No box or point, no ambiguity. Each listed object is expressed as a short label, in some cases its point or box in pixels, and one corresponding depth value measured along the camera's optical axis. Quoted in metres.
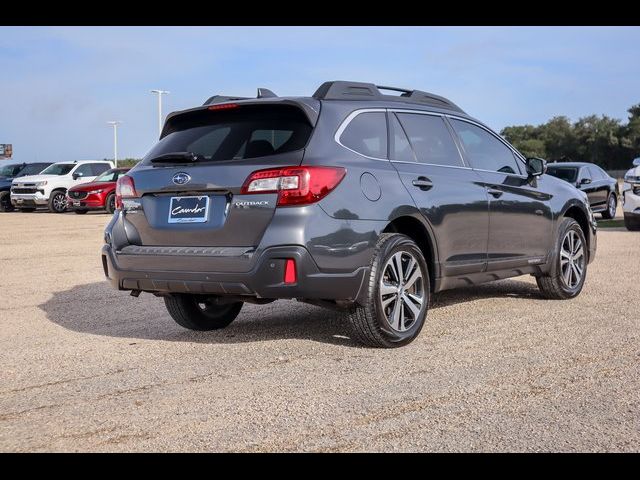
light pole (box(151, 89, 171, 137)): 61.25
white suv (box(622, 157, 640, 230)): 16.84
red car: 27.56
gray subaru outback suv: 5.40
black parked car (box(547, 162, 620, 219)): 21.47
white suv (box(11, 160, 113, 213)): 29.83
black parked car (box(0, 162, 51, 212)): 32.38
